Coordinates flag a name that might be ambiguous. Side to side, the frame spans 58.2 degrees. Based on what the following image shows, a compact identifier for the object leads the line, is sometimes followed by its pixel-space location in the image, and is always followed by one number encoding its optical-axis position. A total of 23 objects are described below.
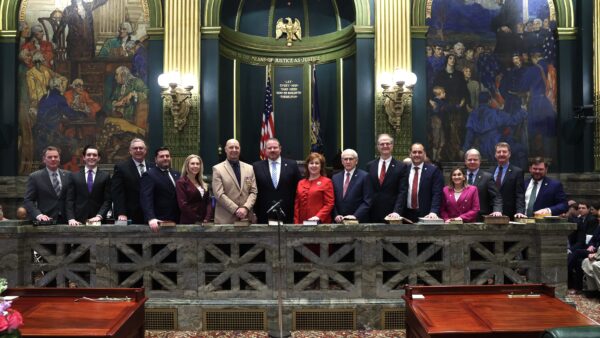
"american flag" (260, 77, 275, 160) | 10.15
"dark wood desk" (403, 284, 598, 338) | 2.77
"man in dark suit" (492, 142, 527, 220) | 5.89
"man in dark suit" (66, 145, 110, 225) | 5.84
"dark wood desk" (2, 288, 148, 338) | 2.80
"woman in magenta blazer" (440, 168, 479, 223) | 5.50
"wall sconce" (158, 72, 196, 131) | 9.63
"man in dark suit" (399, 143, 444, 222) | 5.70
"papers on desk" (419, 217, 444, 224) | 5.25
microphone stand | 4.80
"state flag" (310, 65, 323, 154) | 10.70
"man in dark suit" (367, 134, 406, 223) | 5.73
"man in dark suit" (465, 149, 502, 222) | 5.70
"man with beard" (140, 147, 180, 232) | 5.46
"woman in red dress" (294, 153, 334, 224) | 5.57
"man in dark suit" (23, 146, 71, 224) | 5.86
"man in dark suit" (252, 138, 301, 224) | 5.76
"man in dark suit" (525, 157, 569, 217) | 6.11
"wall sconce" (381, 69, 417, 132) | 9.76
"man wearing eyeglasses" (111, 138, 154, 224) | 5.64
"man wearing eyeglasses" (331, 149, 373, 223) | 5.64
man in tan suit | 5.53
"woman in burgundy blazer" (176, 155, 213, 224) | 5.48
